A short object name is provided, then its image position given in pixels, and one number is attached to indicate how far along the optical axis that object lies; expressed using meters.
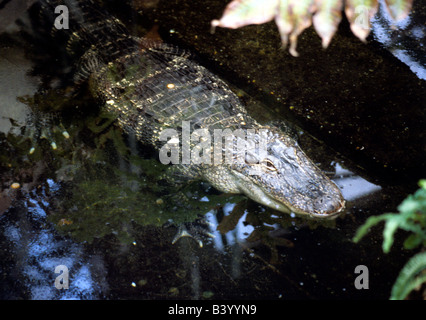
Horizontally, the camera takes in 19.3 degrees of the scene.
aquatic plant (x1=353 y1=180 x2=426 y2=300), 2.71
